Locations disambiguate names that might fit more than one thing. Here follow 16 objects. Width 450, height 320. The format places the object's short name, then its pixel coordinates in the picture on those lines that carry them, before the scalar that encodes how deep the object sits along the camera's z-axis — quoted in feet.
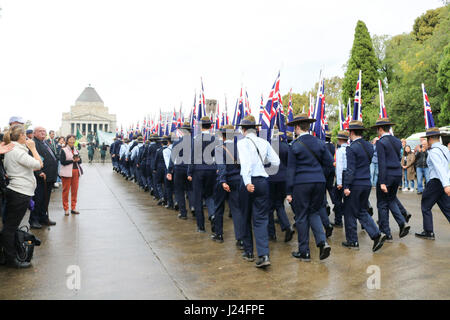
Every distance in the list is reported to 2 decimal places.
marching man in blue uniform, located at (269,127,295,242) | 23.13
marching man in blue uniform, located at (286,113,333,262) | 17.78
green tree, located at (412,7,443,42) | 125.18
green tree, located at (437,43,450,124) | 74.62
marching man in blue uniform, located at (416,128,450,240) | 21.86
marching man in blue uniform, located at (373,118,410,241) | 22.50
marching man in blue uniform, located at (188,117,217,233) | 24.71
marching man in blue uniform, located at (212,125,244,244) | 20.31
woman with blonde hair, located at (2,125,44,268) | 16.75
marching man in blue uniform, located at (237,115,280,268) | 17.20
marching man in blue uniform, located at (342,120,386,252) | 20.45
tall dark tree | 114.93
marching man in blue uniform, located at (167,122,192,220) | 27.61
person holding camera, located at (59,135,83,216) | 29.19
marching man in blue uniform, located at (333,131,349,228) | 25.49
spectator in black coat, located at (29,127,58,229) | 24.85
